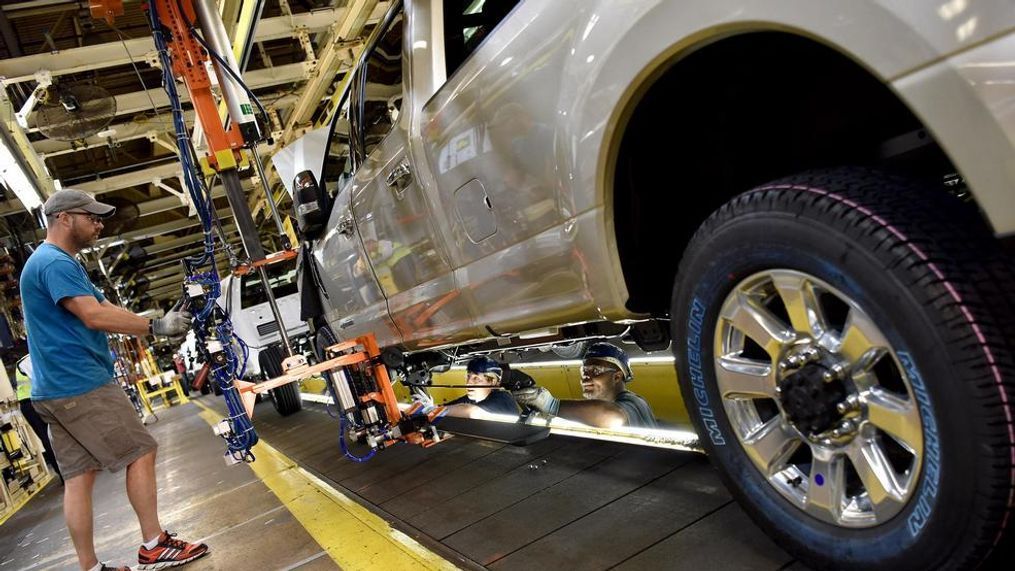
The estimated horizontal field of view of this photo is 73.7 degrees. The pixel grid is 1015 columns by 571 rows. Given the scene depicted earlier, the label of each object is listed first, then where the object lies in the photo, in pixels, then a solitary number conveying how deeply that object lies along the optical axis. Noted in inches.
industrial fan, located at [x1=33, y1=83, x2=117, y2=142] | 241.4
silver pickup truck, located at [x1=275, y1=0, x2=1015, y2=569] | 42.2
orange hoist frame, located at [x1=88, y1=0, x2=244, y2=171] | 171.5
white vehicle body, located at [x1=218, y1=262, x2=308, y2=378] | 343.3
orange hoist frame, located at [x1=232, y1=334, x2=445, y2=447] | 134.1
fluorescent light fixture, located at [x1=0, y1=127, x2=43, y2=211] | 247.6
